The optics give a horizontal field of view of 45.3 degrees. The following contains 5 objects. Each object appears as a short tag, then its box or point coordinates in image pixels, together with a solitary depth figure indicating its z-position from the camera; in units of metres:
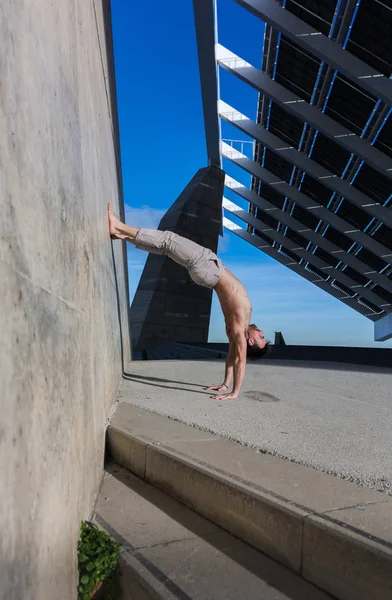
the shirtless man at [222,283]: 4.44
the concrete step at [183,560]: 1.64
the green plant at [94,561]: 1.84
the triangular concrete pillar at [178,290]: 16.55
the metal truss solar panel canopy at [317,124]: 13.77
